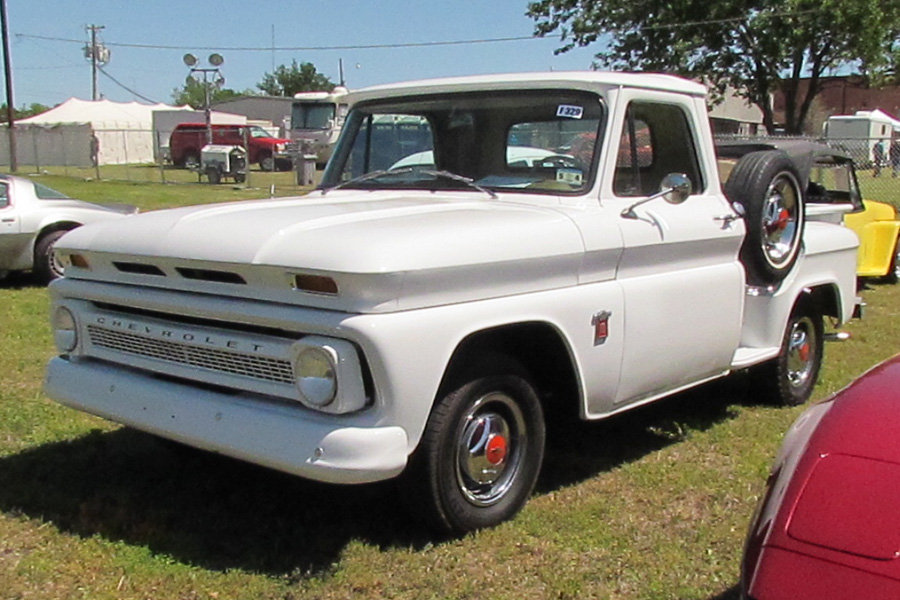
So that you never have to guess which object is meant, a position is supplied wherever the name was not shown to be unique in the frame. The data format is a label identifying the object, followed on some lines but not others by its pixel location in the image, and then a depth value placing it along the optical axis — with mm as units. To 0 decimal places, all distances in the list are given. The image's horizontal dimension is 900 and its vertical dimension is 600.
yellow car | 10758
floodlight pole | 30156
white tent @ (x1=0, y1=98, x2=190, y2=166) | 40000
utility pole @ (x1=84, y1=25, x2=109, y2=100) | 72000
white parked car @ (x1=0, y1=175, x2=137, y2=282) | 9914
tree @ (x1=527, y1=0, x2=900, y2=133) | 29922
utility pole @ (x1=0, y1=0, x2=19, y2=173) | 31730
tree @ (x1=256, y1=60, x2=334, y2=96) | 97050
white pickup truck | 3301
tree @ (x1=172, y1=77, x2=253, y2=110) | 106912
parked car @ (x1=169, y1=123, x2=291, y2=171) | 35406
